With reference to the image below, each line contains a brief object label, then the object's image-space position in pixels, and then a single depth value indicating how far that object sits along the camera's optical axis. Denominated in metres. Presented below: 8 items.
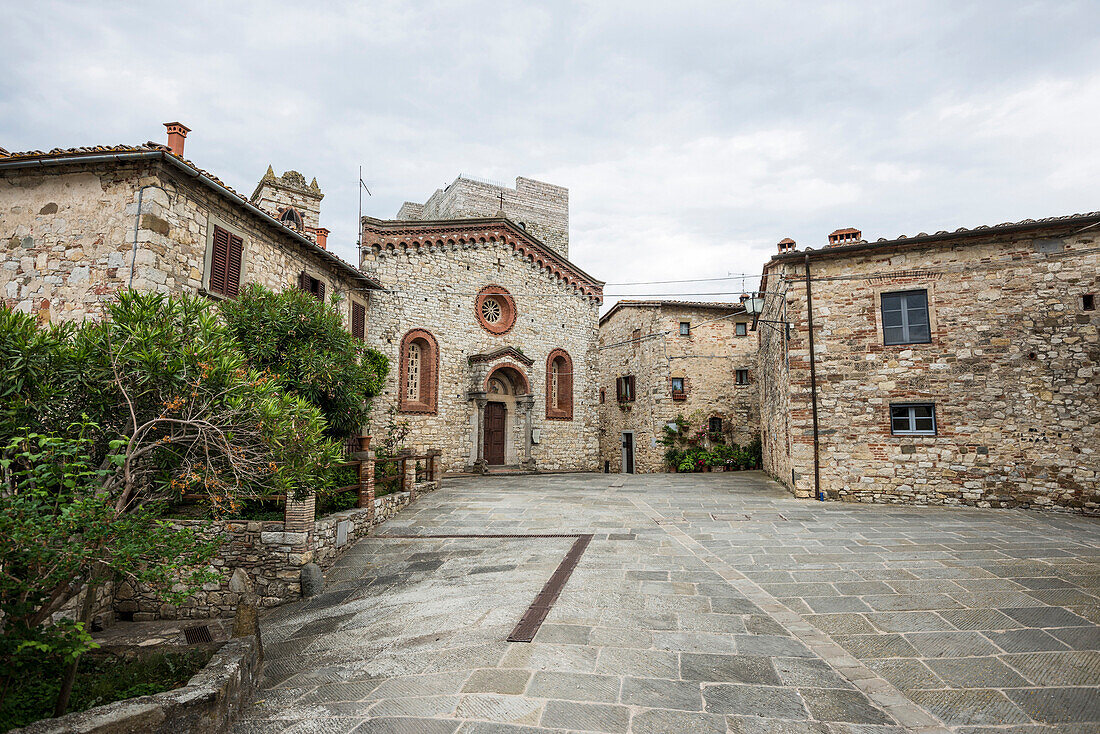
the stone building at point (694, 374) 21.19
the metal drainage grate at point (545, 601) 4.61
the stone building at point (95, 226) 8.52
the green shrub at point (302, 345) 8.40
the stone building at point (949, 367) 10.61
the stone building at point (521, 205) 22.09
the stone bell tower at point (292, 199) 17.47
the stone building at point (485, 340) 16.80
